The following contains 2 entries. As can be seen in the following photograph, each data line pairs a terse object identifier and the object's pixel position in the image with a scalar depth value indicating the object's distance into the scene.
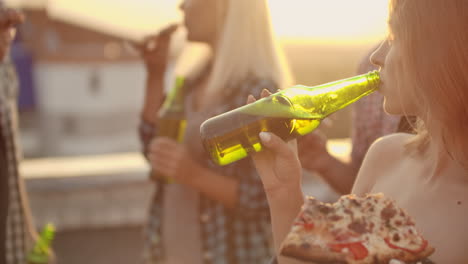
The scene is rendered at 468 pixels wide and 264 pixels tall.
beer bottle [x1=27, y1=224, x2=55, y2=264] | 2.33
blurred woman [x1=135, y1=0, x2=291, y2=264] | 2.26
